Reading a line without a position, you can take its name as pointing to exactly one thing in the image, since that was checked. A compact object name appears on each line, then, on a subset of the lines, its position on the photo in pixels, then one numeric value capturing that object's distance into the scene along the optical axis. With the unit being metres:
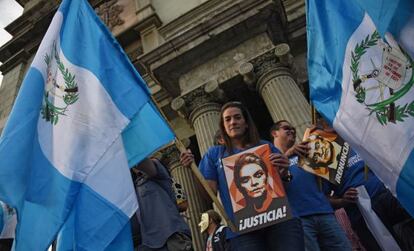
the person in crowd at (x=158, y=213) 2.94
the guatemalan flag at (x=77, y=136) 2.56
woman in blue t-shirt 2.56
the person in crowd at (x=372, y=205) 3.35
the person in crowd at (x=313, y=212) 3.09
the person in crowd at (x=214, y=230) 4.09
